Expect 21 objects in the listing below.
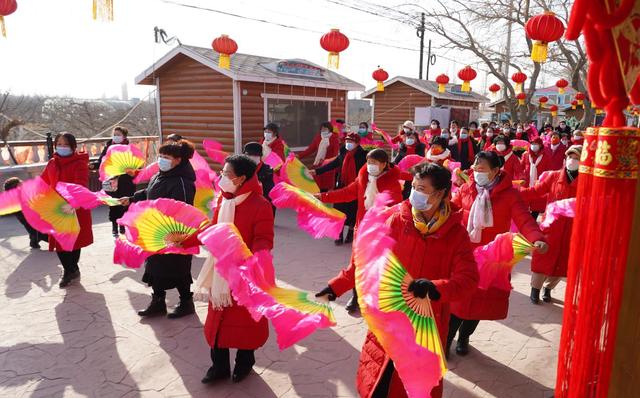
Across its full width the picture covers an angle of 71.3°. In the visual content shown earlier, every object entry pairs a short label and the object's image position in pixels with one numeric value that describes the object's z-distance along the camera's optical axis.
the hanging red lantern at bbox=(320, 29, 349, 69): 9.00
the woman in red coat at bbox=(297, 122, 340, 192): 10.45
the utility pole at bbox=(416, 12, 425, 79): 26.10
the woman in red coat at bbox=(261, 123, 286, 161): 9.03
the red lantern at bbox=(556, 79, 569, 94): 22.29
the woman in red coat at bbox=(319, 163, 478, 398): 2.42
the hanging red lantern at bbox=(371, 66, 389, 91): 15.82
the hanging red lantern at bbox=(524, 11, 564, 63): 8.41
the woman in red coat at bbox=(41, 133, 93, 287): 5.19
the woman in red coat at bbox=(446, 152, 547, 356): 3.74
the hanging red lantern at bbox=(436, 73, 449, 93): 17.17
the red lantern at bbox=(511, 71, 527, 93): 17.72
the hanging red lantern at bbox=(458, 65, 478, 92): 15.88
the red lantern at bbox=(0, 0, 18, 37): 5.85
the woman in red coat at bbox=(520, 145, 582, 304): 4.83
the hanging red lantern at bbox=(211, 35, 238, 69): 9.81
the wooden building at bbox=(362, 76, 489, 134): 21.34
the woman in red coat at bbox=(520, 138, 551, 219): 8.66
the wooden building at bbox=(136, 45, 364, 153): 11.00
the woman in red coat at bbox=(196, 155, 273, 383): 3.28
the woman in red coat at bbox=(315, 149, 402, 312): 4.88
